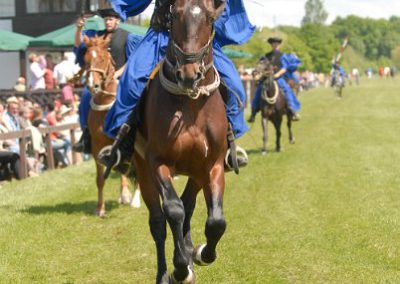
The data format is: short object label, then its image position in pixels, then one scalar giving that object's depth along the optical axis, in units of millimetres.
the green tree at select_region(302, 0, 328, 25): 186375
